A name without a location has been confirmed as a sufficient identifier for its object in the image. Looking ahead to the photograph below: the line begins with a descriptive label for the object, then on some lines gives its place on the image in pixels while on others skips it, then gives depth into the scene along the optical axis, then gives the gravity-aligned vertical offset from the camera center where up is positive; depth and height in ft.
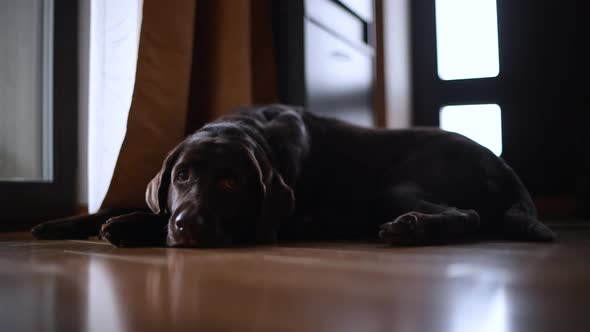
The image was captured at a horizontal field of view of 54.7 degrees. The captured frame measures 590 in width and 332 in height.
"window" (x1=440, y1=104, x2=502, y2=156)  11.82 +1.33
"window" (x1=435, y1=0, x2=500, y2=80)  12.23 +3.22
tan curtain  7.29 +1.68
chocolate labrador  5.32 -0.03
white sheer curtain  7.91 +1.54
